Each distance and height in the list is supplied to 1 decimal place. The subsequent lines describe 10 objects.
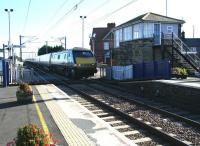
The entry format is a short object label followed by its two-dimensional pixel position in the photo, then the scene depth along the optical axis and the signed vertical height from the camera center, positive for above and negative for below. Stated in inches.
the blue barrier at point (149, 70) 1050.1 -28.6
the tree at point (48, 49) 3737.7 +126.0
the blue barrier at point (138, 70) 1117.1 -31.1
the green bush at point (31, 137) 228.4 -47.8
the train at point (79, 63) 1296.8 -9.5
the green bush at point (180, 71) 963.2 -29.3
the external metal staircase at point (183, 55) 1058.7 +14.3
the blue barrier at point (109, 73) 1293.3 -45.0
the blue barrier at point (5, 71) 1021.2 -28.5
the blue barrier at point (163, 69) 962.1 -23.6
